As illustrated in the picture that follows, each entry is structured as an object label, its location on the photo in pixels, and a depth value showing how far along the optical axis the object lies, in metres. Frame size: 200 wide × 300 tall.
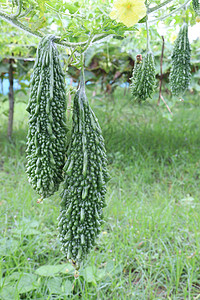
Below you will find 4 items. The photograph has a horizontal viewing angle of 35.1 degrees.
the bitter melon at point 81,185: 0.74
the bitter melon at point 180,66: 1.11
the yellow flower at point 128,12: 0.72
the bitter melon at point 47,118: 0.73
